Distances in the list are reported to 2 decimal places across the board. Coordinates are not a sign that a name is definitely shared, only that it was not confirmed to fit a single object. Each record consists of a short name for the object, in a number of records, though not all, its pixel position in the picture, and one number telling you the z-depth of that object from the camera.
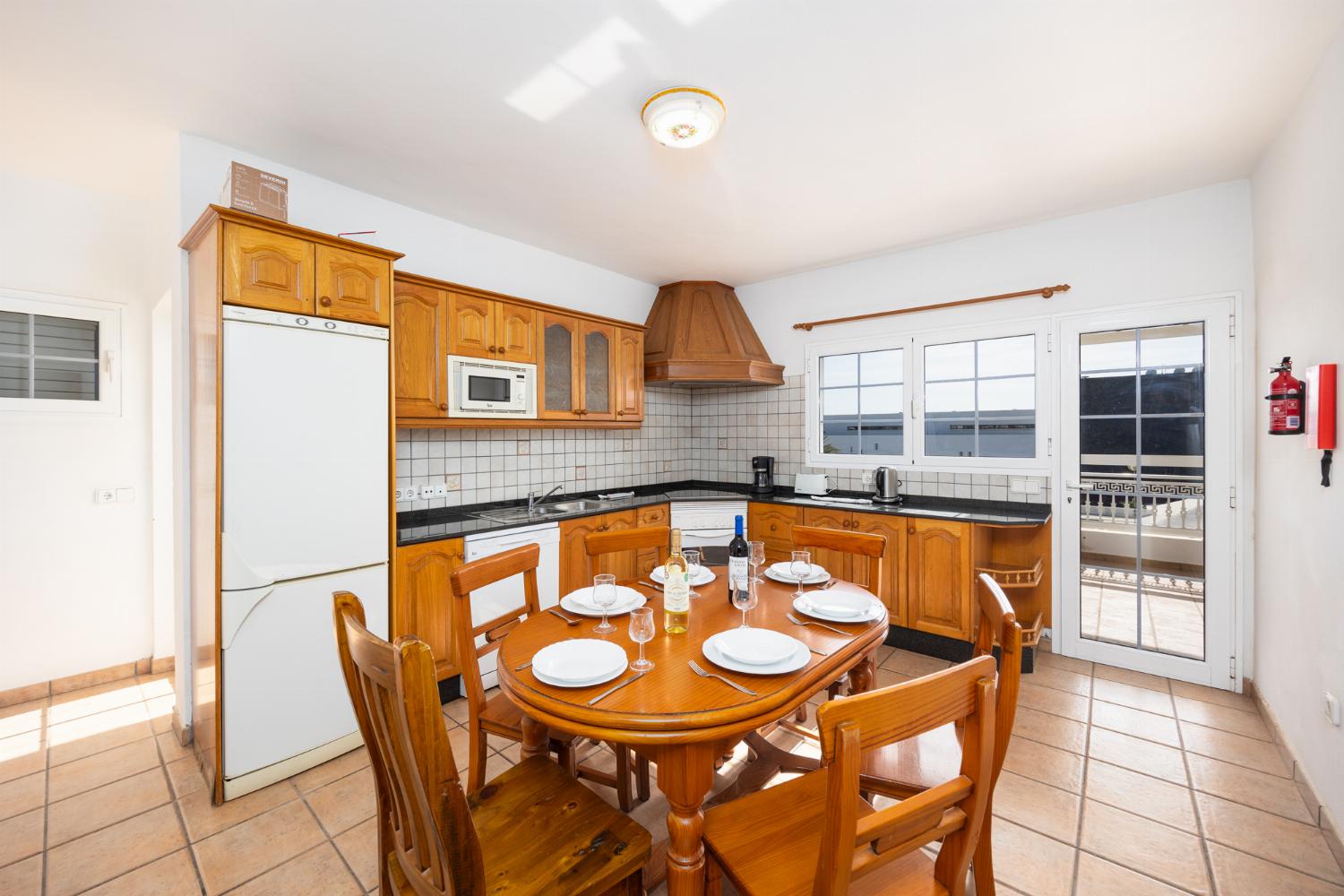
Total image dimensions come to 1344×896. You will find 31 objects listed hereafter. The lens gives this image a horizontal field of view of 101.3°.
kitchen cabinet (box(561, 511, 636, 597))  3.26
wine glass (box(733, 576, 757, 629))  1.67
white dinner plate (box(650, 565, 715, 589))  2.09
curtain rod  3.19
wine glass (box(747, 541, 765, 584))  2.01
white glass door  2.85
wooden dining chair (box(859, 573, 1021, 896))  1.16
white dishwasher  2.79
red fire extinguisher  1.97
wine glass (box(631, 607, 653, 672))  1.41
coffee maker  4.28
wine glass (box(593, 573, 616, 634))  1.71
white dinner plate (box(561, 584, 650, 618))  1.76
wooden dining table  1.18
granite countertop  2.76
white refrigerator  1.99
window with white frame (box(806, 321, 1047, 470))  3.41
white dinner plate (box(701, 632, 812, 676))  1.35
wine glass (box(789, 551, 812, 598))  2.12
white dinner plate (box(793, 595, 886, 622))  1.72
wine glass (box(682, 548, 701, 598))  2.01
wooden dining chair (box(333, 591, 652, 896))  0.87
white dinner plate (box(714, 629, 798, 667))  1.40
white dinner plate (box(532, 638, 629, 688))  1.31
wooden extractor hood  4.02
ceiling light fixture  1.97
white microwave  2.95
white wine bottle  1.61
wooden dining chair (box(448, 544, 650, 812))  1.72
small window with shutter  2.62
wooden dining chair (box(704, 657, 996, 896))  0.84
